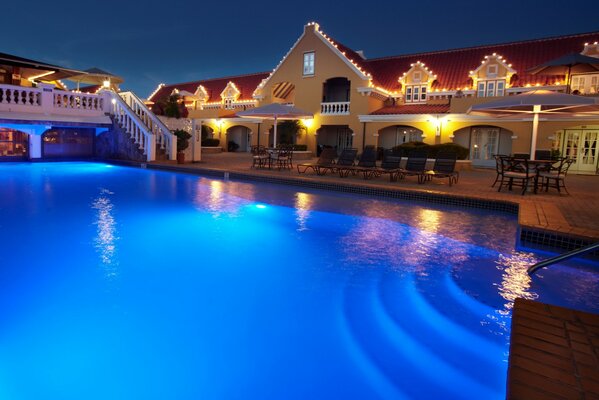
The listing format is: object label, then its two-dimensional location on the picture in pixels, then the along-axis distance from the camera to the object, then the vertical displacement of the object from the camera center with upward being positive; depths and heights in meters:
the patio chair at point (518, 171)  9.93 -0.11
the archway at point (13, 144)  17.75 +0.15
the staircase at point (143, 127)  17.31 +1.10
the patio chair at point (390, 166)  12.61 -0.11
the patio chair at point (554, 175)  10.01 -0.16
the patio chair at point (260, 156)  15.53 +0.04
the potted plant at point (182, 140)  17.91 +0.64
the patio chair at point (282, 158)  15.56 +0.00
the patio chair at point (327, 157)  14.41 +0.10
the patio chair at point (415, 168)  11.87 -0.13
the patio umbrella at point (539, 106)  9.56 +1.56
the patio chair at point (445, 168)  11.41 -0.10
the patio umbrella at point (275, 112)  15.89 +1.80
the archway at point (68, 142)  18.64 +0.34
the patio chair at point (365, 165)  13.10 -0.12
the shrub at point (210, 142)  28.44 +0.91
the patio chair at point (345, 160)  13.96 +0.03
